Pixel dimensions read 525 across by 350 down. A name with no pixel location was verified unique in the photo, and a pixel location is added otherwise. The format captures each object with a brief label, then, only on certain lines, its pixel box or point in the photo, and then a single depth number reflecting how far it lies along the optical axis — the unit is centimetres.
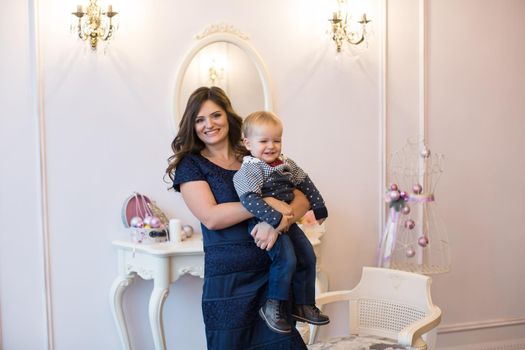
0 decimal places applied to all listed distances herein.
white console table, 298
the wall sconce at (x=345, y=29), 349
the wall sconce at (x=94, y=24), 306
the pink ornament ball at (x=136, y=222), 314
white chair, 277
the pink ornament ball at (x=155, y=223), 313
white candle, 314
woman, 220
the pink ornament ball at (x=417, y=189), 349
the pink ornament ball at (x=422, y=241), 350
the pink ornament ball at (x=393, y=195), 344
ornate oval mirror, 331
